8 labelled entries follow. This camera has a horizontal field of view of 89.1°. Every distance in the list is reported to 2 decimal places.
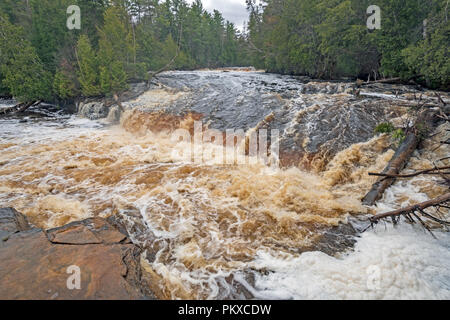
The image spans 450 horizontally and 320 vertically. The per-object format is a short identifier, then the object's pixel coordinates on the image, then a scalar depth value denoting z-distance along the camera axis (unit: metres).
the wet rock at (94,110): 14.98
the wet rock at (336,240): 3.74
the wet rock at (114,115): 13.88
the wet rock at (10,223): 3.43
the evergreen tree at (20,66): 16.00
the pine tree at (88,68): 15.29
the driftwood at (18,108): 15.63
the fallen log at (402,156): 4.82
